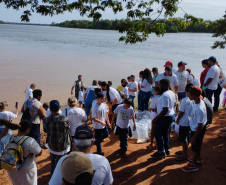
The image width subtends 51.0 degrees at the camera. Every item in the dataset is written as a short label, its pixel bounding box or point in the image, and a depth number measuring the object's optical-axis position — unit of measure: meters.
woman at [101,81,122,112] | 6.83
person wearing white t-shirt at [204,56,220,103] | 7.26
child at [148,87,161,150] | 5.46
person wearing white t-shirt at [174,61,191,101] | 7.58
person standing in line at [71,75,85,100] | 11.58
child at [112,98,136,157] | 5.54
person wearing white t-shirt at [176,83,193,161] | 4.86
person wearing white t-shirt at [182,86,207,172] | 4.31
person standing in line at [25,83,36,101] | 8.84
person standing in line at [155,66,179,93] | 6.88
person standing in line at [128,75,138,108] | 9.52
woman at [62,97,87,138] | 4.95
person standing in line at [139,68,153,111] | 8.14
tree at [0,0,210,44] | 5.59
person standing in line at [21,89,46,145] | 5.12
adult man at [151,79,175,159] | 4.99
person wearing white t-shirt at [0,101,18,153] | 5.41
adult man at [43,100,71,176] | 4.16
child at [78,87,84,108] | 10.98
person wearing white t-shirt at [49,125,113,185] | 2.45
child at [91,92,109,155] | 5.28
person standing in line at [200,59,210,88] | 7.46
